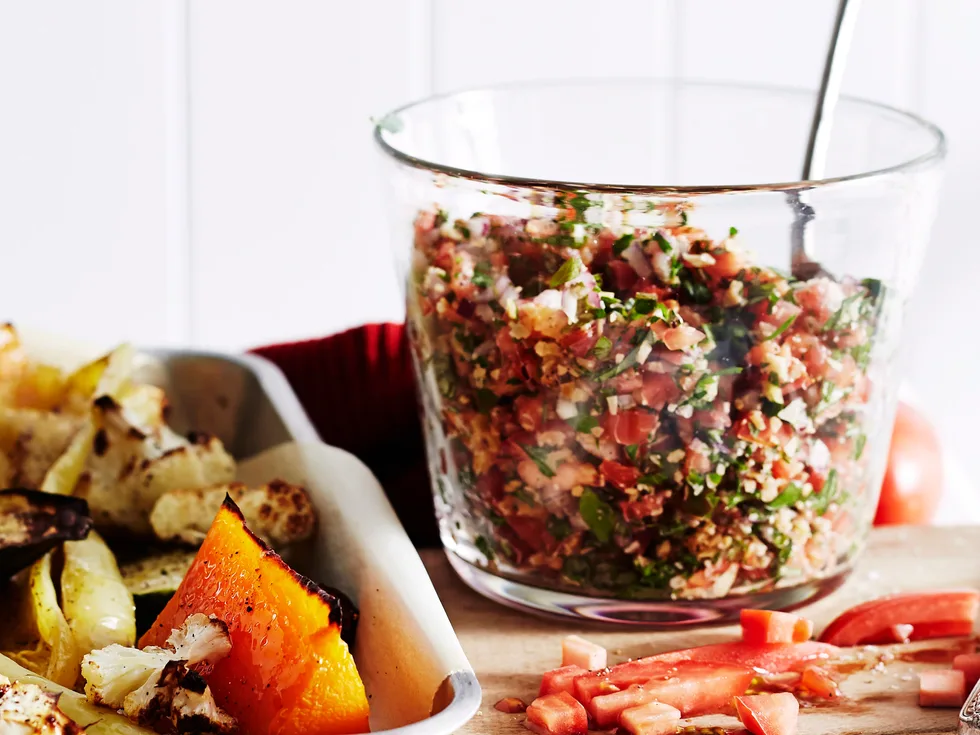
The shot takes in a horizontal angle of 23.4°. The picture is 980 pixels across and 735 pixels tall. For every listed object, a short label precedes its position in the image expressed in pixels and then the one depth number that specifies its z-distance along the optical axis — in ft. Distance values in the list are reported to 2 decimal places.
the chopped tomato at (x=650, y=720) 1.57
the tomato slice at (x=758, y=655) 1.67
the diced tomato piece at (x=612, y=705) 1.59
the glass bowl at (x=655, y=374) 1.64
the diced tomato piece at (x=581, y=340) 1.64
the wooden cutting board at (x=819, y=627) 1.61
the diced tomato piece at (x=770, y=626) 1.68
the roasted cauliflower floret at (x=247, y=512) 1.76
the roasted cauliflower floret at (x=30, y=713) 1.44
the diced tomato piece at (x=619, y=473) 1.66
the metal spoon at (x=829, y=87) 1.76
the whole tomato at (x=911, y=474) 2.15
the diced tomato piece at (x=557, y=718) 1.59
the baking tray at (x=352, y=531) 1.54
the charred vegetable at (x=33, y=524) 1.67
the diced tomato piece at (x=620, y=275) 1.64
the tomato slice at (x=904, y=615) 1.73
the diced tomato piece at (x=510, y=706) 1.62
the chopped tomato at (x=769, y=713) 1.57
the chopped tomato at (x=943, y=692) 1.62
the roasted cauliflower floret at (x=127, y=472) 1.82
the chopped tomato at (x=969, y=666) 1.65
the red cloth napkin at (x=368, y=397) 2.07
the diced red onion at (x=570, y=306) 1.64
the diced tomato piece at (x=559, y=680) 1.64
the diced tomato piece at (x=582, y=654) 1.66
